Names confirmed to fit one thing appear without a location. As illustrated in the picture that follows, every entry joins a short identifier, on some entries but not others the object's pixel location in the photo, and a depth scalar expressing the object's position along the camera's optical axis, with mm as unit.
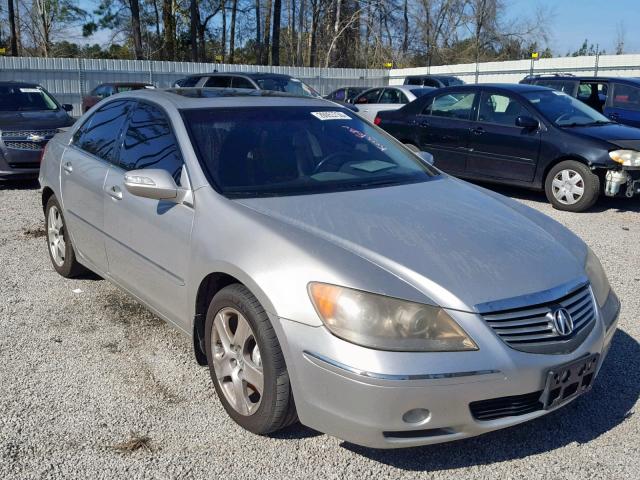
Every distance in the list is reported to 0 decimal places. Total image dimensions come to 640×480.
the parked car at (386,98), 15594
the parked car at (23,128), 9422
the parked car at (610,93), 11547
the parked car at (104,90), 17583
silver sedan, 2504
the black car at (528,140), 8125
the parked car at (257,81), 13695
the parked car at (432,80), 20766
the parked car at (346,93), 21153
